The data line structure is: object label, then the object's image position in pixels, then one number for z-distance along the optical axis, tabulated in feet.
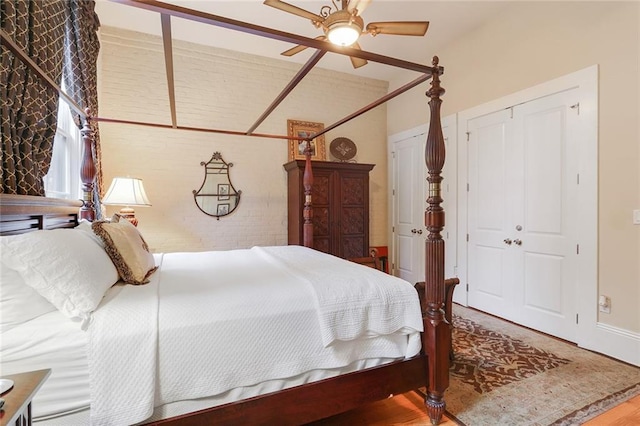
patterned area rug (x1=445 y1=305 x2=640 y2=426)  5.65
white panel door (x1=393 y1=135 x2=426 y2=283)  14.46
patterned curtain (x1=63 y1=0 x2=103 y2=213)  8.02
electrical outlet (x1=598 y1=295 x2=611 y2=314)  8.04
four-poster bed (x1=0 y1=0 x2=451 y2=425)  4.07
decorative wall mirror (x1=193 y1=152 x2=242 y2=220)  12.82
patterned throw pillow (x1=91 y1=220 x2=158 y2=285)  5.12
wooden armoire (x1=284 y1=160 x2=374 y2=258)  13.08
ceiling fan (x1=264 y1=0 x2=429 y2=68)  7.17
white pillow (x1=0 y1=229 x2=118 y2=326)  3.57
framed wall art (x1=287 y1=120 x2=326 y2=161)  14.37
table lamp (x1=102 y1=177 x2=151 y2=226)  9.40
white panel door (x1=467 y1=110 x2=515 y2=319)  10.65
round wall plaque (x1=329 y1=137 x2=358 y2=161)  15.24
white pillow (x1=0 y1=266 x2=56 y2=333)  3.43
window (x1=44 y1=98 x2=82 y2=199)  8.35
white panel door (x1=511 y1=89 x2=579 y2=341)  8.91
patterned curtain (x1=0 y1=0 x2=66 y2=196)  5.01
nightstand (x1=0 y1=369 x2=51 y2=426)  2.17
